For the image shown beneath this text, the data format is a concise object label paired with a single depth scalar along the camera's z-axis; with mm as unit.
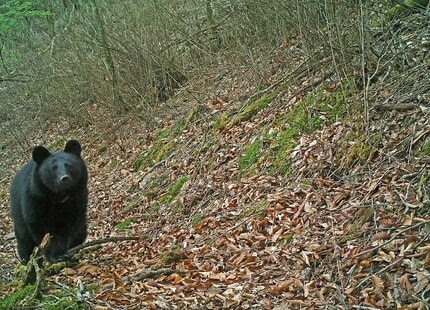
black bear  6742
